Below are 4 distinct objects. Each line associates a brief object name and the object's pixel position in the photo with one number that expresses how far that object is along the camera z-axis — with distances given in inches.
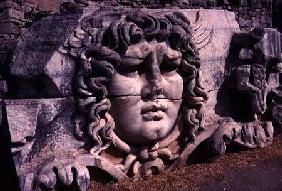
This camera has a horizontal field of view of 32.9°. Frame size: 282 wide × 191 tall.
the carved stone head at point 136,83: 146.2
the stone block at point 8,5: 352.5
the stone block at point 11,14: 351.3
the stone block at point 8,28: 351.3
